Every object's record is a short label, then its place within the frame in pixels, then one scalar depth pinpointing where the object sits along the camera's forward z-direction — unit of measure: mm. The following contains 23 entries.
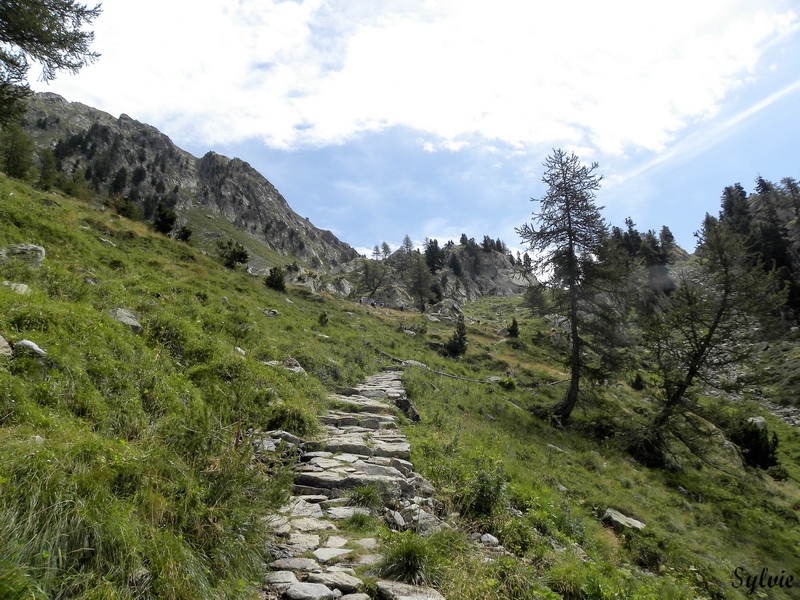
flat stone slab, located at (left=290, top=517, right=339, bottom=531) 5078
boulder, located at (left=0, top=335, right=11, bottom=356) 5375
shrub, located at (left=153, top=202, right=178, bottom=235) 28139
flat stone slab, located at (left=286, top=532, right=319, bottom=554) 4484
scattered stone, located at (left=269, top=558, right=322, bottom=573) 4035
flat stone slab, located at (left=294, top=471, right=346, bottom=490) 6398
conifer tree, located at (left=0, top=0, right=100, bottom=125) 14253
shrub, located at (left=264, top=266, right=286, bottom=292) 28953
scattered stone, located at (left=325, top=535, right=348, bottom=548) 4695
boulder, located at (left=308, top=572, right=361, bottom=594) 3811
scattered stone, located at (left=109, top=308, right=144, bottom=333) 8716
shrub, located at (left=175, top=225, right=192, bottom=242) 31722
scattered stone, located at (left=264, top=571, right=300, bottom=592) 3690
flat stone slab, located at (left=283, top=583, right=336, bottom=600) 3525
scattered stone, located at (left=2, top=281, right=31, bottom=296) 7512
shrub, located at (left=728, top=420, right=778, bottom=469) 19577
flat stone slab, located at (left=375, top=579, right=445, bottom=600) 3758
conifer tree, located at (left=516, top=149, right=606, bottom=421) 20547
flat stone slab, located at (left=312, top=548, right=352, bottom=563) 4316
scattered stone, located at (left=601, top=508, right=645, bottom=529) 9680
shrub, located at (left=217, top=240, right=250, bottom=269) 28233
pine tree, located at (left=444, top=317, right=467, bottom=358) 29797
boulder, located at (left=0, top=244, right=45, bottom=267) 9570
